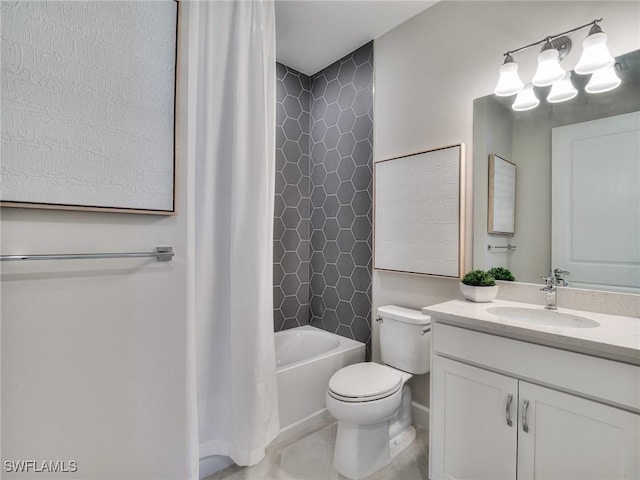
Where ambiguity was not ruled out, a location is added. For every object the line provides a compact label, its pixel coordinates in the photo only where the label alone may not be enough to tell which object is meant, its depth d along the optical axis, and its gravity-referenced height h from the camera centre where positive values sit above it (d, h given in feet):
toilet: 5.19 -2.71
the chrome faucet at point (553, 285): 4.91 -0.73
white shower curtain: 4.96 +0.01
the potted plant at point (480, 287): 5.39 -0.84
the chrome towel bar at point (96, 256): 3.19 -0.21
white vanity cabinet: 3.34 -2.15
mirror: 4.46 +0.81
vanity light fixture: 4.49 +2.62
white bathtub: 6.31 -2.98
